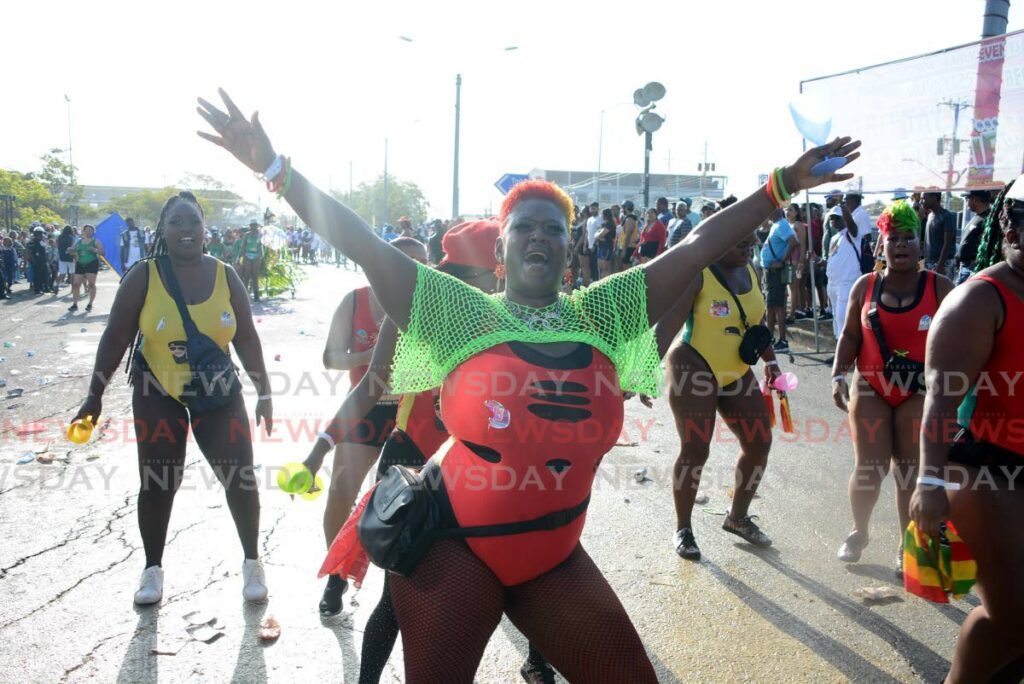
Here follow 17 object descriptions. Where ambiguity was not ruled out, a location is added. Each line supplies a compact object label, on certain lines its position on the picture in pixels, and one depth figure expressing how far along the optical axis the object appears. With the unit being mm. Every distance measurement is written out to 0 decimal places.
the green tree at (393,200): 91750
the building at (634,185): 77250
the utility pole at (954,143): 11547
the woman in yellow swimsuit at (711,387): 4754
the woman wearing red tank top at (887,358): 4410
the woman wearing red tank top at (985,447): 2553
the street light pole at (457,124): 27125
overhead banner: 10906
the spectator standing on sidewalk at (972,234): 8859
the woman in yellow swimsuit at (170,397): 4113
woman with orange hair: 2207
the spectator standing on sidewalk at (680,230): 7566
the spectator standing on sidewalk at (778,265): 11859
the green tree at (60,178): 61312
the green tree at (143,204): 83000
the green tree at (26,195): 44469
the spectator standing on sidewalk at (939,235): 10742
